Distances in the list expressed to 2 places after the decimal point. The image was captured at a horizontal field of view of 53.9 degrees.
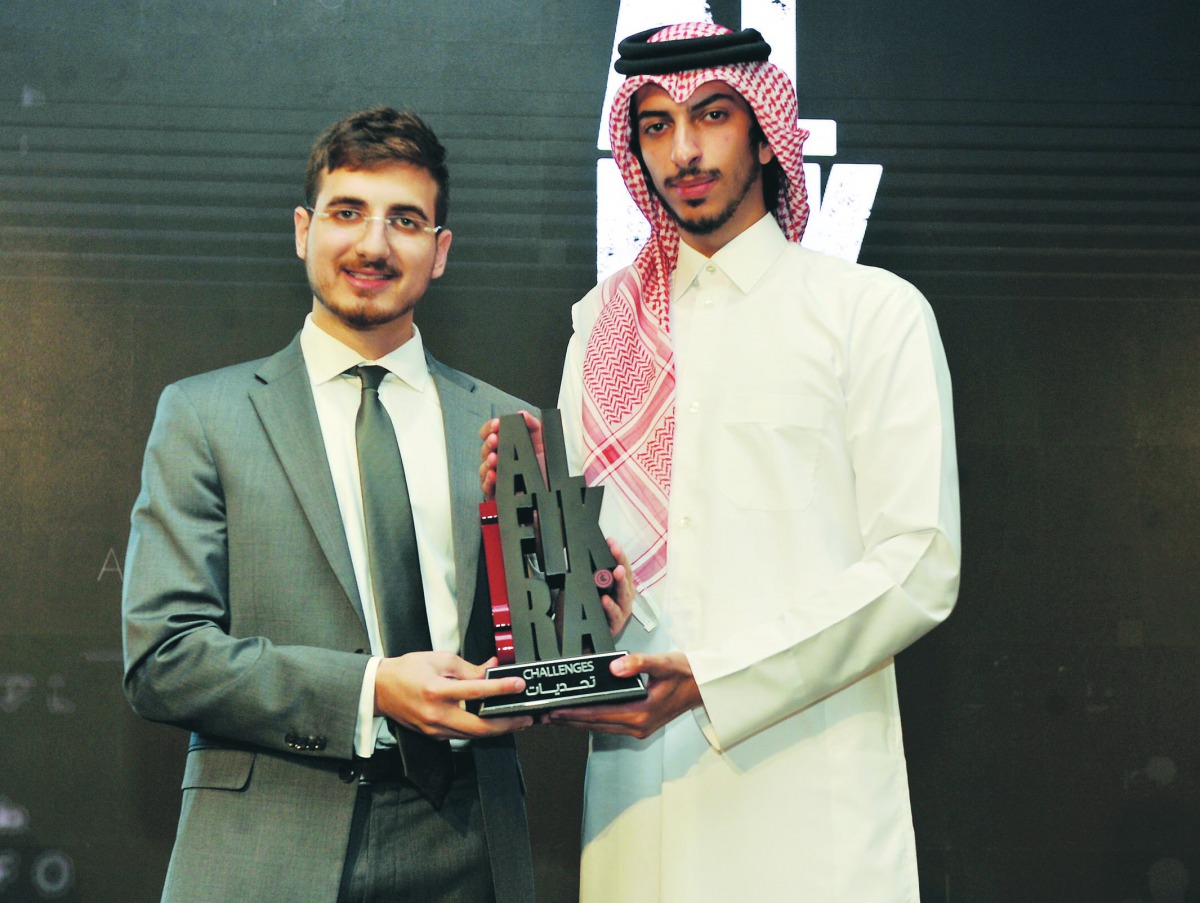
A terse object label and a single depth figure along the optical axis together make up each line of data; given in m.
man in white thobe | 1.77
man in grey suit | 1.69
